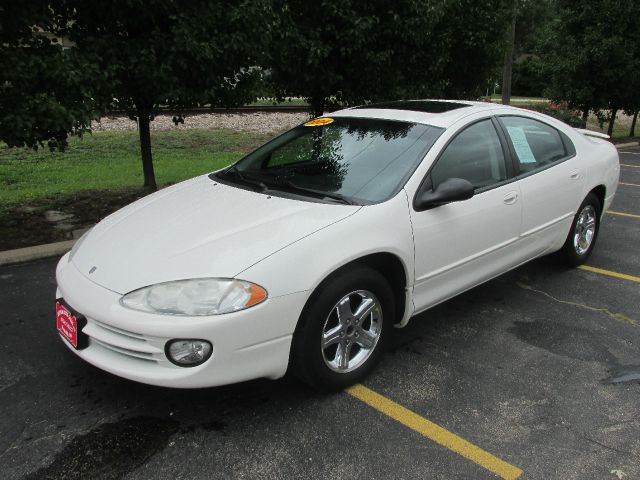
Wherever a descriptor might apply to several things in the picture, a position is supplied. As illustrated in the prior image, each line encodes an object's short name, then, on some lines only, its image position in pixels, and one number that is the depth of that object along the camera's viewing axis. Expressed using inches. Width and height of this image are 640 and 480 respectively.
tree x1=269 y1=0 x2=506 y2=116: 290.4
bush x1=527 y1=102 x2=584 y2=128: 657.6
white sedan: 103.6
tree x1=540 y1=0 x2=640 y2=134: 548.7
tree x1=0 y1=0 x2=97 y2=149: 193.2
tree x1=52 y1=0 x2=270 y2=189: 227.1
